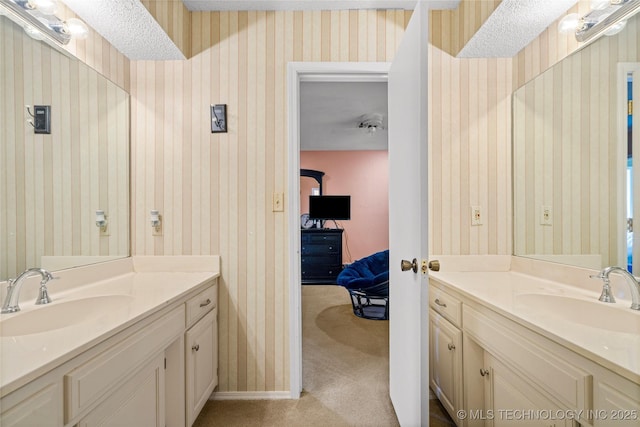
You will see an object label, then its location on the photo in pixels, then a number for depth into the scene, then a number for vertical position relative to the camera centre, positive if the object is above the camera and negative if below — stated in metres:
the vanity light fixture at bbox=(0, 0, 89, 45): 1.08 +0.82
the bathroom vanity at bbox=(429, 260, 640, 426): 0.73 -0.47
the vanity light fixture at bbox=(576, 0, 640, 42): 1.06 +0.80
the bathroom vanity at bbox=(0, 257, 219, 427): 0.70 -0.44
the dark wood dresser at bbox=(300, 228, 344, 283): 4.82 -0.75
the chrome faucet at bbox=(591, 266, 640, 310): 0.97 -0.26
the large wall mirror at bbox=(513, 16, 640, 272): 1.10 +0.26
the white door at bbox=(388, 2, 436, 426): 1.13 -0.03
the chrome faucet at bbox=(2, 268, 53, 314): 1.00 -0.29
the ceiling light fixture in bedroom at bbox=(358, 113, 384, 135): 3.63 +1.23
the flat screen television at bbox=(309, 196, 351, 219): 5.11 +0.10
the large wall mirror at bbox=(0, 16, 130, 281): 1.09 +0.25
